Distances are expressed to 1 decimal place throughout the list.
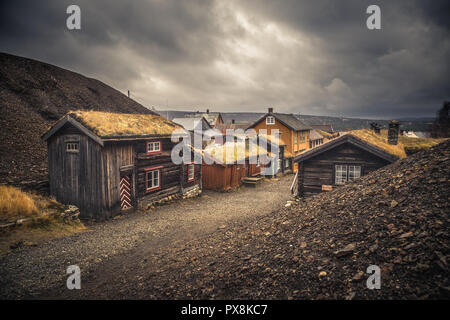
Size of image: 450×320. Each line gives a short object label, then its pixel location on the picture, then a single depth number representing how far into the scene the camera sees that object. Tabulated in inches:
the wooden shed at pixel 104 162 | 507.5
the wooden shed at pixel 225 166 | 872.9
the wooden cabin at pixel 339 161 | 500.7
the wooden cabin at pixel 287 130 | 1390.3
